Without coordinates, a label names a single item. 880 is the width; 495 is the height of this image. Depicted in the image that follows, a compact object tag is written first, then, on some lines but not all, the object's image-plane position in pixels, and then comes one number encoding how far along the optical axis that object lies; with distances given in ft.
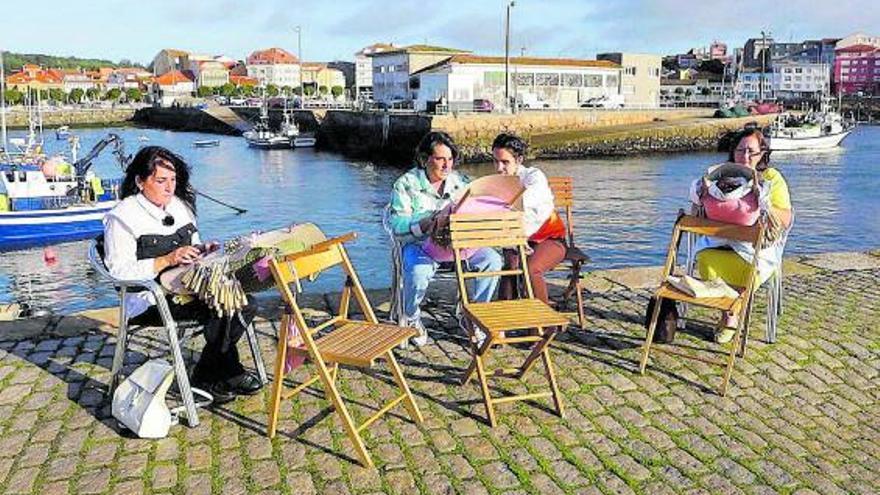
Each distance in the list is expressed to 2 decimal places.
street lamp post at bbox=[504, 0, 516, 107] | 157.79
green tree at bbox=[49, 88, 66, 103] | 374.84
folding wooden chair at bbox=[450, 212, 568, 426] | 12.96
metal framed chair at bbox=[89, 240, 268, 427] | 12.25
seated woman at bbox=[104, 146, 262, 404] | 12.87
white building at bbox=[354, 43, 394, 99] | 341.00
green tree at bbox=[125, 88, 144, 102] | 376.07
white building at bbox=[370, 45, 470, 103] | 210.38
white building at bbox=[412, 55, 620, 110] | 178.40
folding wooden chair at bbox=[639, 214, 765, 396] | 15.02
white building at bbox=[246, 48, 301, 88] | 433.07
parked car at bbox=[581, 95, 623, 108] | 192.85
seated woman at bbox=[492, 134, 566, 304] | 17.52
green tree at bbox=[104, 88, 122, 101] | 371.97
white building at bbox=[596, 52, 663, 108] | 213.87
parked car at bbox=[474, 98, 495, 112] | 156.93
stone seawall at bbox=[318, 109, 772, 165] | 138.21
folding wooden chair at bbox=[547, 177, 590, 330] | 18.47
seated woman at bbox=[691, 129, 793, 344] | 16.92
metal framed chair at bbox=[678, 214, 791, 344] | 17.08
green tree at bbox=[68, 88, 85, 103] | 375.00
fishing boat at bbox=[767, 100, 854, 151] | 150.86
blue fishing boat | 70.49
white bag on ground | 12.31
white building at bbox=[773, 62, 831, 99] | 363.35
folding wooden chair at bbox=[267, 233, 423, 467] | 11.57
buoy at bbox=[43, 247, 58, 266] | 63.77
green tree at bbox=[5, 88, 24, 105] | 344.49
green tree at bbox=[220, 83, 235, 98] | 368.27
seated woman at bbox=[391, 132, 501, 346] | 16.70
